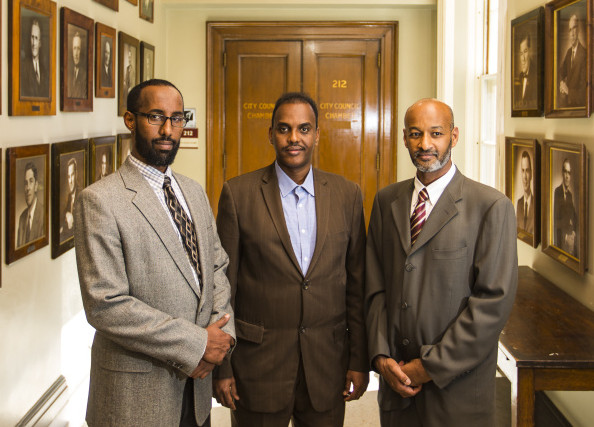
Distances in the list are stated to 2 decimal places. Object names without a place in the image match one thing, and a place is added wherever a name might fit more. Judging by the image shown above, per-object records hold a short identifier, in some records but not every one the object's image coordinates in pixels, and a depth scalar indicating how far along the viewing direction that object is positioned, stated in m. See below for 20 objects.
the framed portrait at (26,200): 2.60
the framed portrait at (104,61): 3.67
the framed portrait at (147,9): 4.63
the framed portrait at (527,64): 3.17
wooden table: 2.19
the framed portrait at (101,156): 3.61
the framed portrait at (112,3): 3.76
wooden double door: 5.49
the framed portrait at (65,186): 3.09
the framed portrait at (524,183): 3.28
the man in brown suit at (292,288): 2.28
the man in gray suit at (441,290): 2.02
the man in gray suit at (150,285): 1.90
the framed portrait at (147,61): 4.68
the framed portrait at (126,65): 4.10
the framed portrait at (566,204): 2.71
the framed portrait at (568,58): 2.64
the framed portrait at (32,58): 2.61
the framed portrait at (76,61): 3.16
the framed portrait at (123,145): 4.14
